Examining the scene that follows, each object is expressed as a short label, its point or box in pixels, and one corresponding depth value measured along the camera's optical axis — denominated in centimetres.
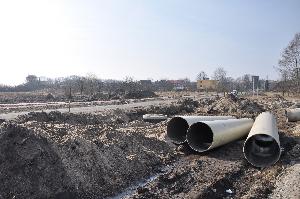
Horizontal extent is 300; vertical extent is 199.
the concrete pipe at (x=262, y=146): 1281
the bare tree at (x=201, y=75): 11812
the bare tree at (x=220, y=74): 10047
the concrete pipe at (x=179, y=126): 1552
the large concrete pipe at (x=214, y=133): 1372
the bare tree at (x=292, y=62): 5087
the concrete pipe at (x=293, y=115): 2270
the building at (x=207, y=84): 8231
